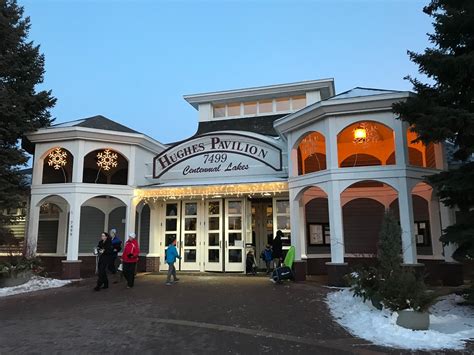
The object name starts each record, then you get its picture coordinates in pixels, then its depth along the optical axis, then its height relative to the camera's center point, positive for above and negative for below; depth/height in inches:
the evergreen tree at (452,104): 316.2 +116.8
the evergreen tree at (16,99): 549.0 +213.2
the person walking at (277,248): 517.7 -8.9
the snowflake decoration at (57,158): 609.6 +128.3
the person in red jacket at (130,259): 474.6 -19.8
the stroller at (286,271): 476.4 -34.7
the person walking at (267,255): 561.3 -18.6
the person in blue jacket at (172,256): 495.9 -17.0
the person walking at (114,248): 507.4 -6.8
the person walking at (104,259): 459.5 -18.5
